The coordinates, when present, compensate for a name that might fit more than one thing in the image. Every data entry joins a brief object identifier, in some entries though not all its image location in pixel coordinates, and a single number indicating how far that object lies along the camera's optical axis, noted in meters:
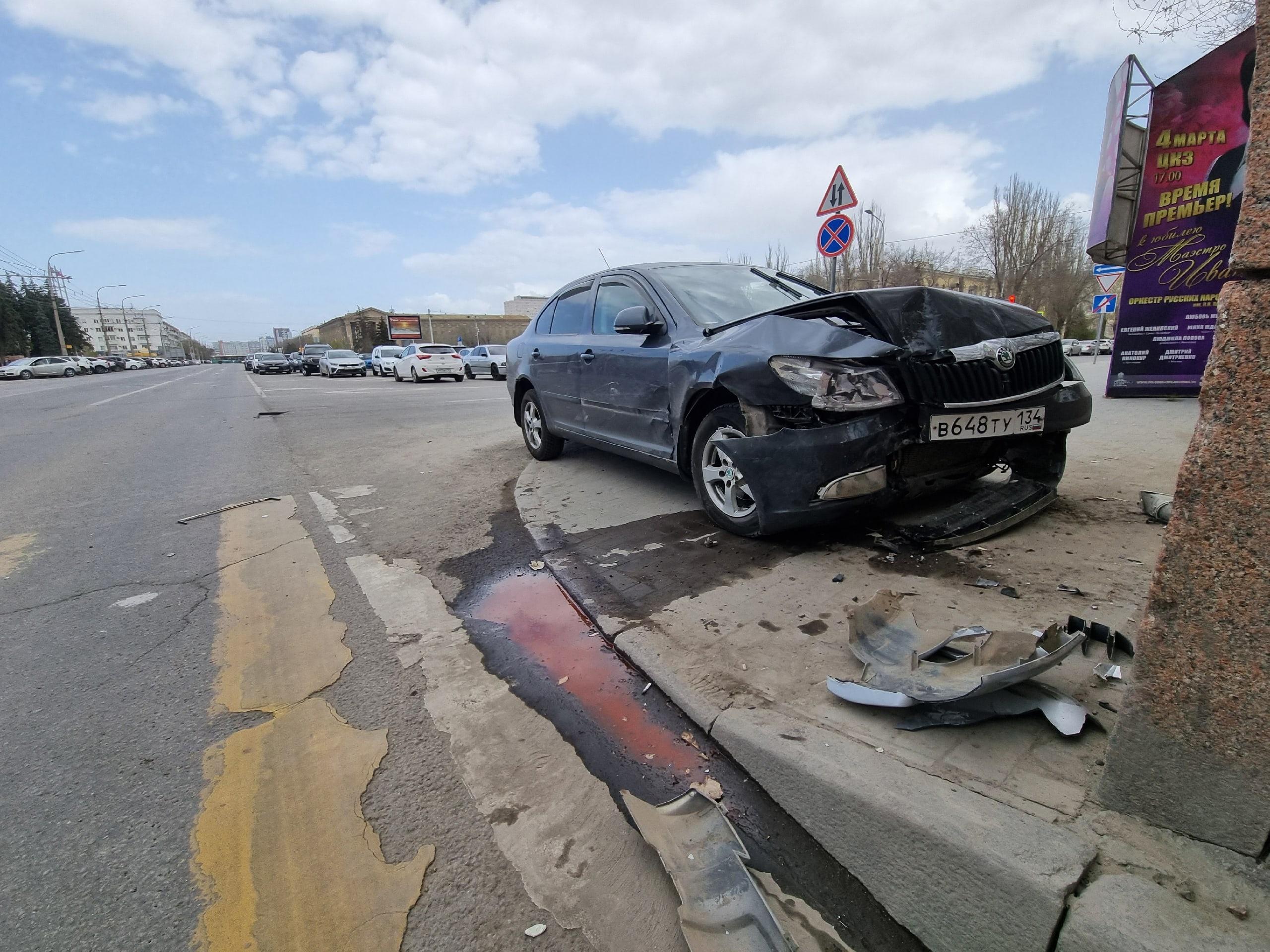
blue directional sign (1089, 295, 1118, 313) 19.41
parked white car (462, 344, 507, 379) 26.86
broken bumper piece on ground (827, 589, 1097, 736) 1.69
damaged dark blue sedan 2.82
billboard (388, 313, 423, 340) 59.06
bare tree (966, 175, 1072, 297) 33.91
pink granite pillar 1.11
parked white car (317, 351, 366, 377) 32.09
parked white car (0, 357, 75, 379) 44.47
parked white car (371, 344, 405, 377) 31.75
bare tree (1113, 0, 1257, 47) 6.35
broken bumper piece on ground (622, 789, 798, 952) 1.34
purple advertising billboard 7.91
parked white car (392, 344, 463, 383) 24.86
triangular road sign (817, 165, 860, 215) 8.34
